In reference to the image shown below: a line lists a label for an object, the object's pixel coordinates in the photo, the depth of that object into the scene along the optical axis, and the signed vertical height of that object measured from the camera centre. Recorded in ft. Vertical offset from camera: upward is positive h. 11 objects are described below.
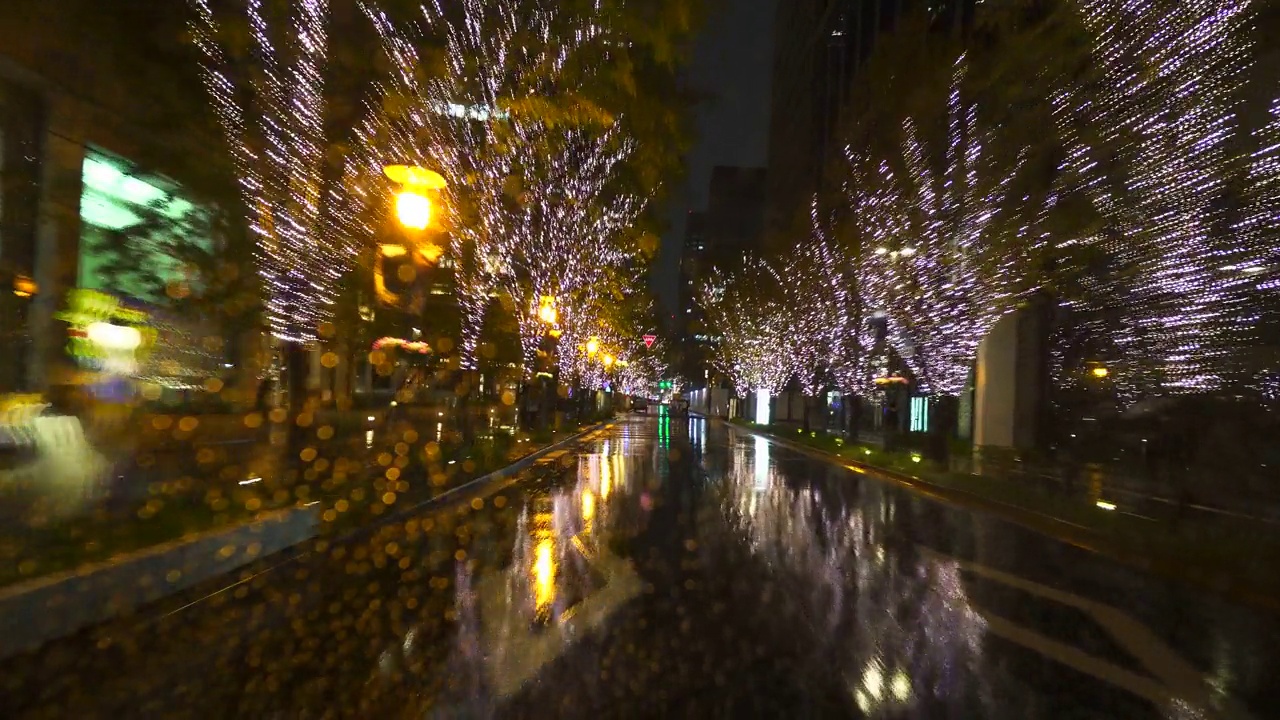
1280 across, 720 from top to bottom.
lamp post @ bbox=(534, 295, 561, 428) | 87.61 +1.97
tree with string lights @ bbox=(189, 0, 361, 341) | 32.83 +8.07
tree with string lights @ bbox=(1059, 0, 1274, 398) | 38.73 +10.69
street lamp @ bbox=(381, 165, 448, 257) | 44.60 +7.84
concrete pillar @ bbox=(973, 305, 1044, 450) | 98.75 +0.02
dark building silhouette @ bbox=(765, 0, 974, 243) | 126.00 +53.65
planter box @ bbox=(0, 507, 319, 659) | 20.87 -6.21
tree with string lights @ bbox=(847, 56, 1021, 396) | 63.31 +10.63
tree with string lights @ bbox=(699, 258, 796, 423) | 126.52 +7.56
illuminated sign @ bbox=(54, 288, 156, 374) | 36.04 +0.54
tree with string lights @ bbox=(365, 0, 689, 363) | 34.86 +11.87
